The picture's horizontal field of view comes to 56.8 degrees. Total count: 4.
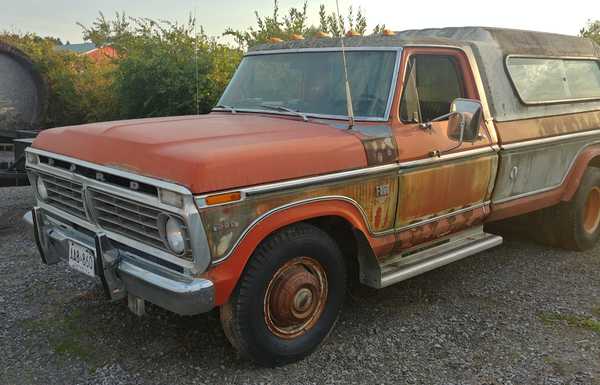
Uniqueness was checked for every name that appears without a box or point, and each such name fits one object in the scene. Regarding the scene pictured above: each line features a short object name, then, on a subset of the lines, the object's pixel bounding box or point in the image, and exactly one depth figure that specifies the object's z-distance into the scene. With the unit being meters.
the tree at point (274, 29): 9.82
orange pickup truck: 2.89
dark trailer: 10.00
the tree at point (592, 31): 16.61
